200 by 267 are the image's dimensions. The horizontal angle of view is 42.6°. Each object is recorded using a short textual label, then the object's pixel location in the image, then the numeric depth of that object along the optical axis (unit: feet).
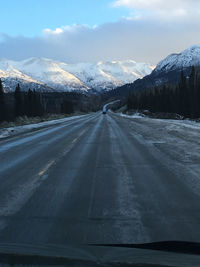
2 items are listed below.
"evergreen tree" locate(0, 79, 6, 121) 203.31
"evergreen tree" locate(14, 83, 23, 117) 249.96
